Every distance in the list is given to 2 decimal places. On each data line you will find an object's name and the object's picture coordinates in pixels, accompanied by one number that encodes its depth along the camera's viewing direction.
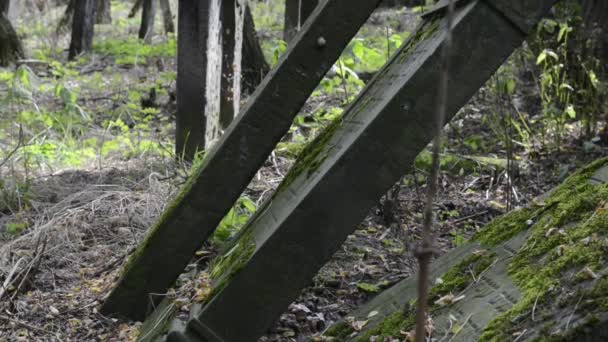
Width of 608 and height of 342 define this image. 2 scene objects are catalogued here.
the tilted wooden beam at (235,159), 2.56
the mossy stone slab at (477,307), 1.84
